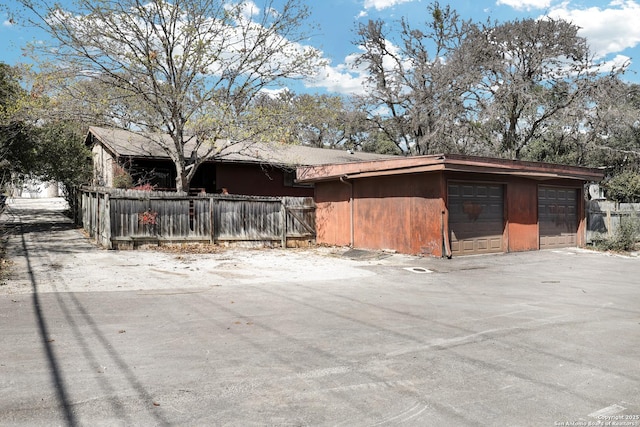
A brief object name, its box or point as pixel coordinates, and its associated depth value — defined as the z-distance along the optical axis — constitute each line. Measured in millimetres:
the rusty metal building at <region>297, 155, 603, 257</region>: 14281
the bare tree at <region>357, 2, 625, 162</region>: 28219
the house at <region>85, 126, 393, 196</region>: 19672
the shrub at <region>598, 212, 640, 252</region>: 17172
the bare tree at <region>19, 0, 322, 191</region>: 15367
